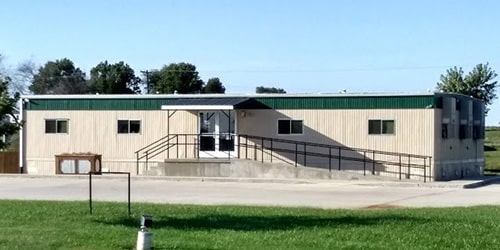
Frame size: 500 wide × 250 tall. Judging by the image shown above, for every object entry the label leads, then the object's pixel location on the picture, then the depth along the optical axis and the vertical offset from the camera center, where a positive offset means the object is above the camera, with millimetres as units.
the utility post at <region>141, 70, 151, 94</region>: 99188 +5935
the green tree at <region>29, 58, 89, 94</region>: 100188 +5912
